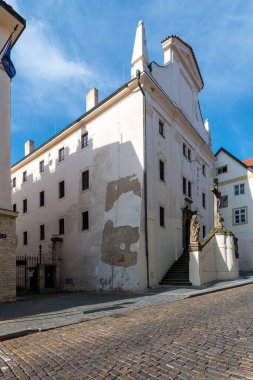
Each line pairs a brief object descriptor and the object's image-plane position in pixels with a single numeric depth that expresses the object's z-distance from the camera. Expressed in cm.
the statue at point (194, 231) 1970
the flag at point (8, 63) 1409
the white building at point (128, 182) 2028
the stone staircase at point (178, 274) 2000
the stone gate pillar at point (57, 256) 2264
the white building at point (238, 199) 3438
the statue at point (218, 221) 2297
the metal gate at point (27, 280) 2083
